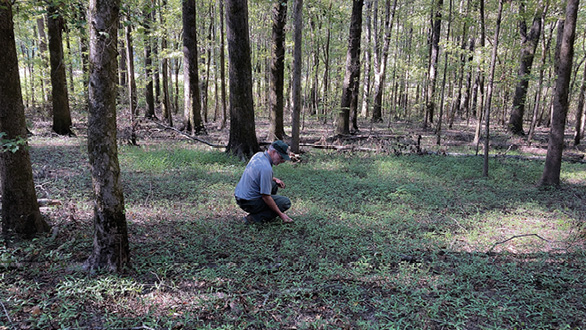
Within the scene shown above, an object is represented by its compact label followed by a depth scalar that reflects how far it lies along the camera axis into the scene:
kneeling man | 4.83
